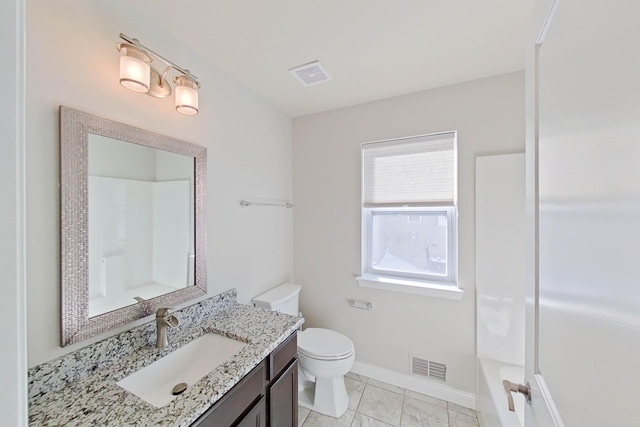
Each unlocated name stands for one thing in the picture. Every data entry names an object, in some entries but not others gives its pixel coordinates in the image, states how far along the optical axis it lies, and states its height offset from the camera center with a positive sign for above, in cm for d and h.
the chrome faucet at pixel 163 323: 114 -53
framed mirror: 95 -5
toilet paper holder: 214 -83
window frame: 189 -44
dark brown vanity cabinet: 94 -85
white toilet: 173 -109
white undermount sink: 101 -73
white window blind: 193 +36
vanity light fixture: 104 +65
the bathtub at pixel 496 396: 131 -109
